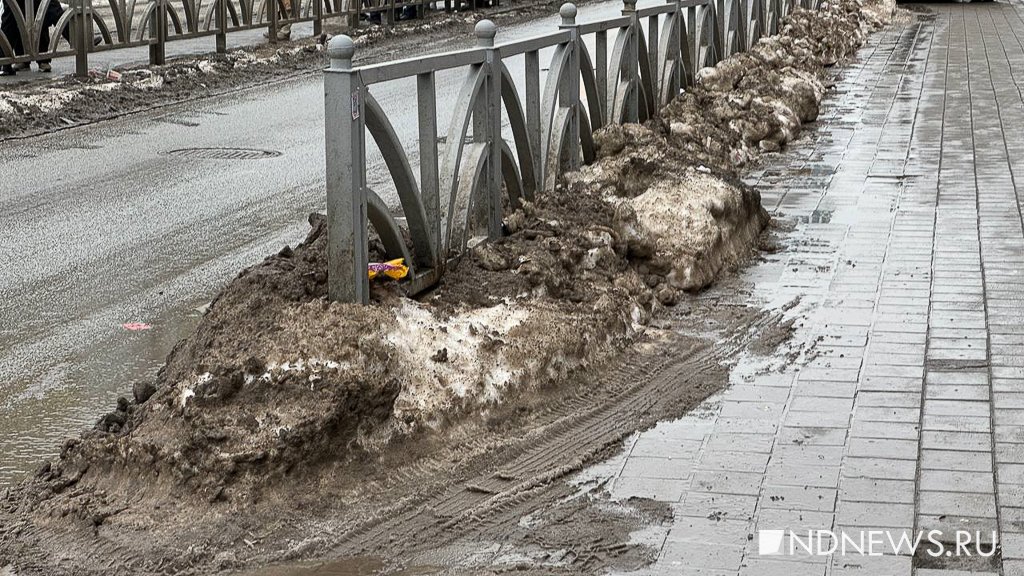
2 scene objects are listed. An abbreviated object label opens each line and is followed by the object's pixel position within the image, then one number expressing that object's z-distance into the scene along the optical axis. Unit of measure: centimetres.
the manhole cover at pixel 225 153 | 1201
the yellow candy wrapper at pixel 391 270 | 599
